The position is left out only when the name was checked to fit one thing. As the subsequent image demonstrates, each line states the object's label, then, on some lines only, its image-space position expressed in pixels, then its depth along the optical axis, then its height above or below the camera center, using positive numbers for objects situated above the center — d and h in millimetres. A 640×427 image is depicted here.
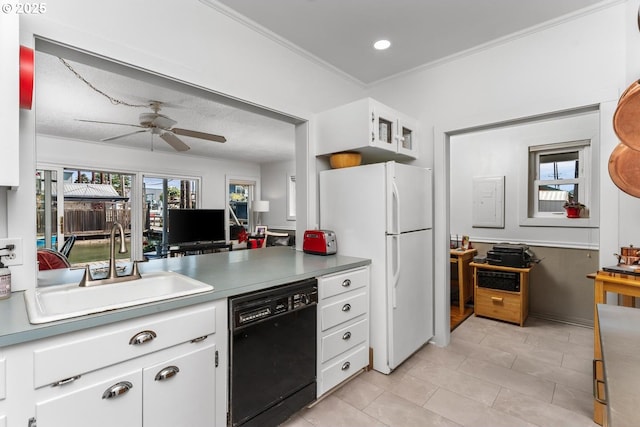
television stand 6012 -723
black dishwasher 1523 -758
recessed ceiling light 2462 +1317
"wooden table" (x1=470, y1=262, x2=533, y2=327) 3246 -956
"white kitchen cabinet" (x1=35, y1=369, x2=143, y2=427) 1044 -680
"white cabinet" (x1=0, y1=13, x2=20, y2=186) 1114 +414
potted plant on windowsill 3312 -2
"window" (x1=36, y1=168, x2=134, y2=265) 4801 +59
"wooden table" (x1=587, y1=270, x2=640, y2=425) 1682 -440
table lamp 7410 +109
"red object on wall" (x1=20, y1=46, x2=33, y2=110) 1198 +515
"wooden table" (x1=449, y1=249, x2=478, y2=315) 3707 -723
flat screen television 6004 -287
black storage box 3275 -756
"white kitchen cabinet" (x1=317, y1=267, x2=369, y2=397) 1977 -785
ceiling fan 3297 +918
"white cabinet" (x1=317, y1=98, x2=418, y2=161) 2318 +630
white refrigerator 2256 -201
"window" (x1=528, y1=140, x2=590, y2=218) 3377 +360
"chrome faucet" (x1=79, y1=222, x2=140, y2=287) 1502 -300
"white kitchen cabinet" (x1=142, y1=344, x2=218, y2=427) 1263 -763
